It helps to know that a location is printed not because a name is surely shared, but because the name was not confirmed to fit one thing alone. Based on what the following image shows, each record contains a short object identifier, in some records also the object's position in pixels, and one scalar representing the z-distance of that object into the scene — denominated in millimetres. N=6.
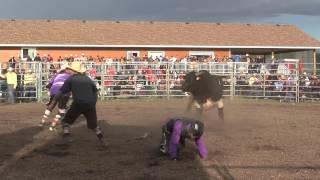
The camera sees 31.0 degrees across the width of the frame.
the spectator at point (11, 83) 21938
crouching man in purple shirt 9062
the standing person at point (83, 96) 10414
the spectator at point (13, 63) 22959
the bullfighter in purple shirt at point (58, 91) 12344
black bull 12875
